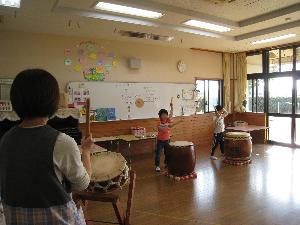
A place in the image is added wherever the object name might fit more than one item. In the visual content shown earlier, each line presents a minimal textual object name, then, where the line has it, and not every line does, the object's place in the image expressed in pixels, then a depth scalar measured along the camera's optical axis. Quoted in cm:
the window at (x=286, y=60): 695
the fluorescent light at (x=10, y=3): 363
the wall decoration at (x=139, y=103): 630
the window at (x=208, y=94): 750
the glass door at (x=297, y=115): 691
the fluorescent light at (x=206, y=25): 489
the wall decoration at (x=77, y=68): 556
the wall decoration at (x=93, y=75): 567
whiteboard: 575
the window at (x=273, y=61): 723
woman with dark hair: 100
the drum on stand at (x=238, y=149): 538
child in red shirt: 513
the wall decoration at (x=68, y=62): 547
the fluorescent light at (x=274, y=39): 592
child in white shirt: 603
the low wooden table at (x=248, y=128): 675
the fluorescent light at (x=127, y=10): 396
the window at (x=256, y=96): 766
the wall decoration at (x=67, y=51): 546
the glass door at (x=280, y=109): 710
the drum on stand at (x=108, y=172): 219
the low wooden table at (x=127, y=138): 551
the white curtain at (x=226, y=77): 783
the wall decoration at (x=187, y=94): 705
